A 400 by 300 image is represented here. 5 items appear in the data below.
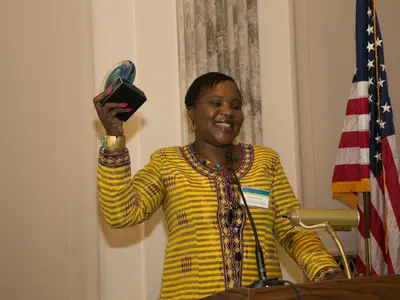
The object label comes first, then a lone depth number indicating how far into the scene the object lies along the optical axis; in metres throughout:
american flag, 3.88
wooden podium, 1.82
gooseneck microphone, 2.03
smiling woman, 2.89
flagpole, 3.77
